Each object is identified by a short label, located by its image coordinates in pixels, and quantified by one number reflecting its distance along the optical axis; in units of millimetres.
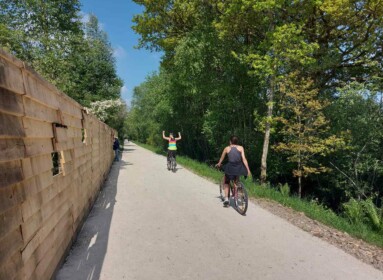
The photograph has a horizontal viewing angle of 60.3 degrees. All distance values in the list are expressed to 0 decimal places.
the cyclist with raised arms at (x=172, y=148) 16625
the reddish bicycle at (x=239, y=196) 7535
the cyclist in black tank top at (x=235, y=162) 7953
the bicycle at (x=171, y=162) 16625
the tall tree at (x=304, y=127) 13984
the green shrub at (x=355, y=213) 8605
